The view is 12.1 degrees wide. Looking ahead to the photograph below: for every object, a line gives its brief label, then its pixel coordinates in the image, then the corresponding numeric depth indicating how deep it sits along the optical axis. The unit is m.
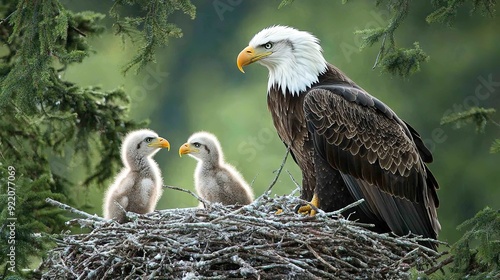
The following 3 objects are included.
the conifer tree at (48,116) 12.38
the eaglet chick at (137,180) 15.17
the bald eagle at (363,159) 15.10
